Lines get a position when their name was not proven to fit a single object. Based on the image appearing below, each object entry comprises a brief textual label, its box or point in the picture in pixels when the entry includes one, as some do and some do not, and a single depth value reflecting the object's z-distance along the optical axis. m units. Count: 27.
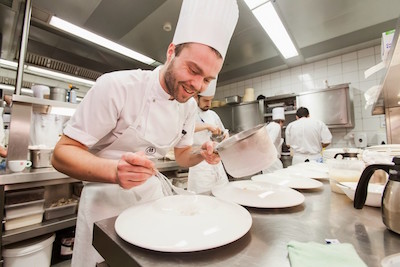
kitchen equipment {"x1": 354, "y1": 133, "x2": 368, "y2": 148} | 3.66
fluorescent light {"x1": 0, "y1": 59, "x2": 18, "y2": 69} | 3.90
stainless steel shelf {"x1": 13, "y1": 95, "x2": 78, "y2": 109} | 1.51
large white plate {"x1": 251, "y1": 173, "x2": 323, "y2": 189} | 0.91
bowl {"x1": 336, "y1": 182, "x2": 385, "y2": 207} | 0.67
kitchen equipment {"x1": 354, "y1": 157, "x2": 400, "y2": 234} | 0.48
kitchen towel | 0.34
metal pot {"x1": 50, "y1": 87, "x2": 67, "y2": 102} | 1.80
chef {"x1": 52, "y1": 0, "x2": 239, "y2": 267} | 0.76
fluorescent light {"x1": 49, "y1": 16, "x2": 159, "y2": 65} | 2.62
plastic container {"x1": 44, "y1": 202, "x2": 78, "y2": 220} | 1.64
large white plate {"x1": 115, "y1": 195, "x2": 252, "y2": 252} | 0.38
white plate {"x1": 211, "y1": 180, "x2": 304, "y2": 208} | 0.65
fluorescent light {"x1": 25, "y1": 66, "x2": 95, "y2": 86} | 3.83
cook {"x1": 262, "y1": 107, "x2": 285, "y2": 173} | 3.66
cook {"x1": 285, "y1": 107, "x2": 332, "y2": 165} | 3.65
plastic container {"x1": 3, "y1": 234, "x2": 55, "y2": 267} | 1.39
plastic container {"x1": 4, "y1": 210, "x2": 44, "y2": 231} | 1.42
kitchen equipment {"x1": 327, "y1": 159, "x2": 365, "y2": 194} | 0.89
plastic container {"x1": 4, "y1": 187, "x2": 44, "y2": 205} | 1.47
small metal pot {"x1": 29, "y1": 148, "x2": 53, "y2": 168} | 1.63
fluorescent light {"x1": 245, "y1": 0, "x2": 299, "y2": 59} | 2.28
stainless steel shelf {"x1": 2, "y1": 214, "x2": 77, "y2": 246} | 1.39
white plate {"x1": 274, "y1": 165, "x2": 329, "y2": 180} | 1.18
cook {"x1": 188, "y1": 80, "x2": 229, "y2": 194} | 2.06
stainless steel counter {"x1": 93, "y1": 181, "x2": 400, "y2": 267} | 0.37
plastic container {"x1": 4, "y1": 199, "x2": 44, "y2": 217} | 1.42
